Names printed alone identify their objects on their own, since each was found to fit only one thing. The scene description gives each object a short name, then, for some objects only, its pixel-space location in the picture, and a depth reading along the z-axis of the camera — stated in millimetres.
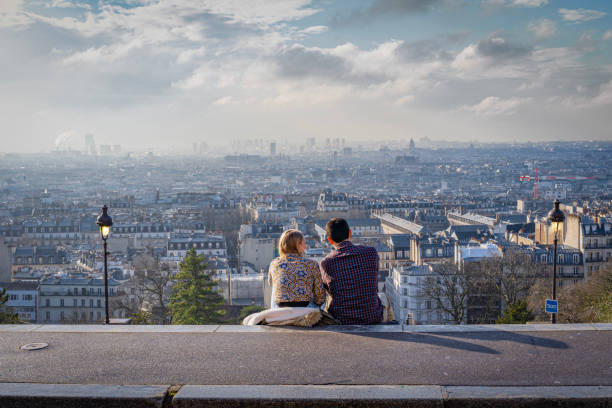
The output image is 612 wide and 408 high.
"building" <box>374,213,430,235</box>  58344
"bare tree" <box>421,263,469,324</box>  21281
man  5684
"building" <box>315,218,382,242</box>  58194
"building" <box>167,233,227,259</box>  42938
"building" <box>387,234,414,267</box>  41375
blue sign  9490
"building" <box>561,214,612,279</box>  29688
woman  5789
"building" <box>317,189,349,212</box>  81688
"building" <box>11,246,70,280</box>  40031
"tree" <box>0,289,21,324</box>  10153
